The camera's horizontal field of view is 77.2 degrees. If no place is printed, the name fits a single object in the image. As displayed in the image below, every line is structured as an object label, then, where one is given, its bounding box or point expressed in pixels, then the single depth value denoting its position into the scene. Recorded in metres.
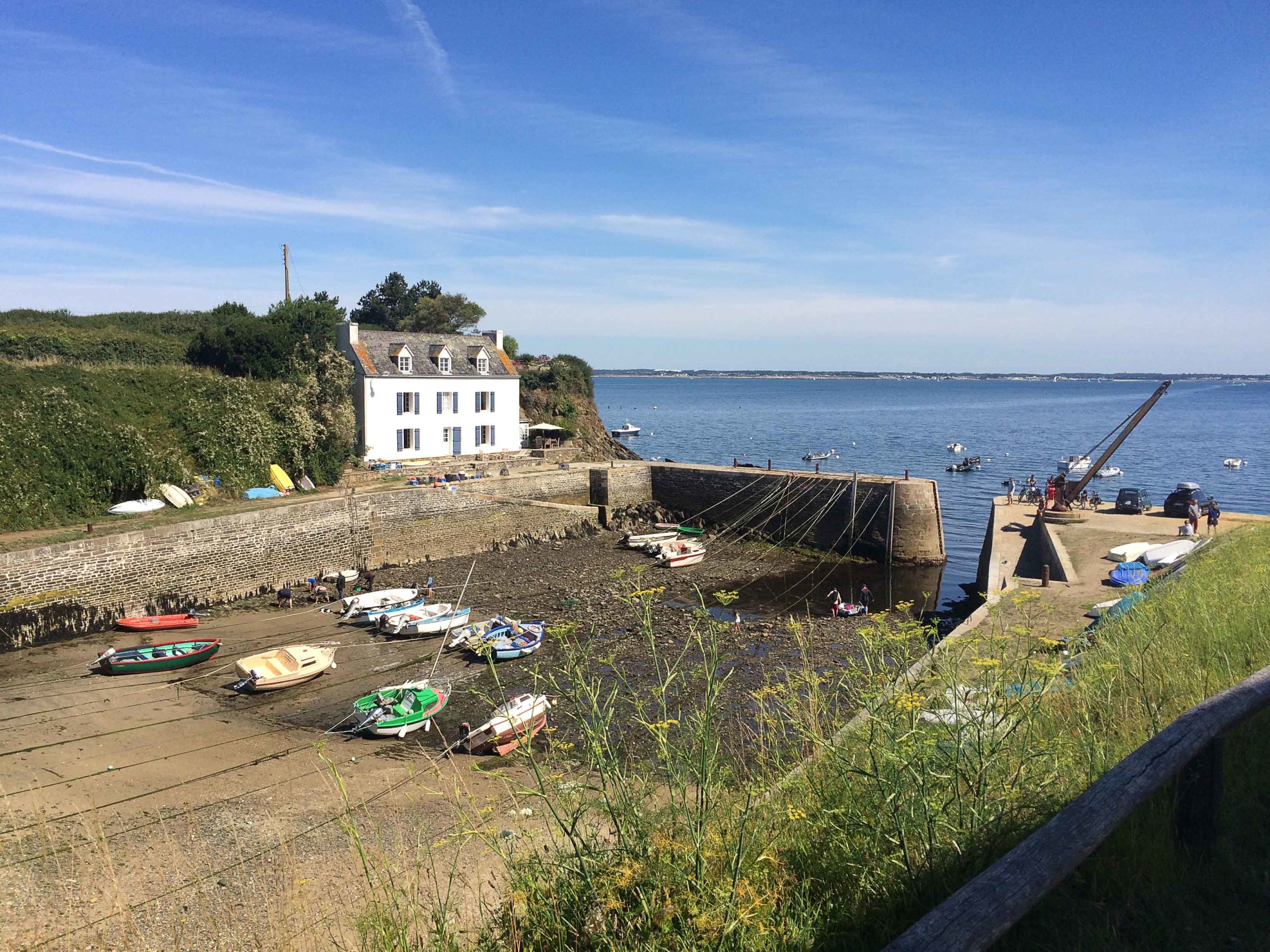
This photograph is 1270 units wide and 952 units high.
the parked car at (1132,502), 32.88
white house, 38.84
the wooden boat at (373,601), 24.12
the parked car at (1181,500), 31.44
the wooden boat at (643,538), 35.50
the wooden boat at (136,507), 26.08
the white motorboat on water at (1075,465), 54.22
